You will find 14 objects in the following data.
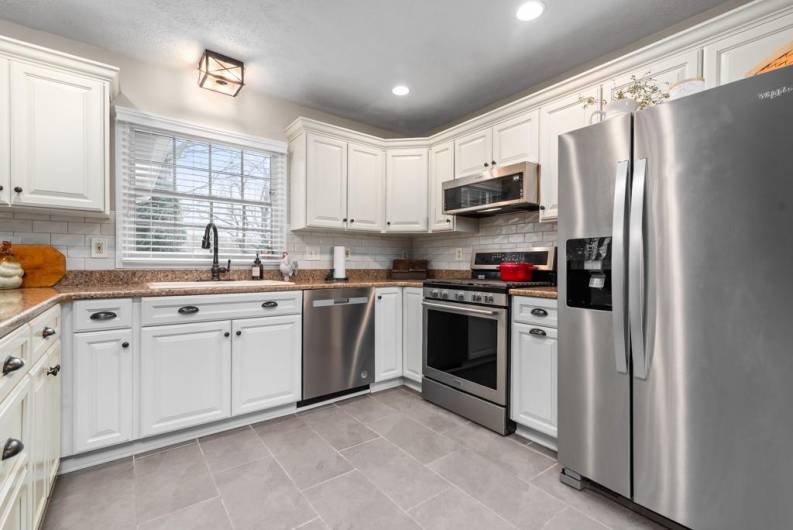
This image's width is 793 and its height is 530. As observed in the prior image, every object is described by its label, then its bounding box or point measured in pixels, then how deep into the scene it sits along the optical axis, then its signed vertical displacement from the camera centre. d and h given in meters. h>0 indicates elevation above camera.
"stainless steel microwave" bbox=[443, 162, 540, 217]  2.58 +0.53
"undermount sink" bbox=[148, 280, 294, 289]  2.47 -0.17
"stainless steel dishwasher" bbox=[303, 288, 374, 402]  2.70 -0.60
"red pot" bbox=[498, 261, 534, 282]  2.70 -0.06
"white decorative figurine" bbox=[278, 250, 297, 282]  3.16 -0.05
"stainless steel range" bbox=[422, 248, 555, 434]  2.33 -0.57
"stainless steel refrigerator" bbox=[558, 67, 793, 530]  1.21 -0.16
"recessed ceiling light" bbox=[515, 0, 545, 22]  2.07 +1.44
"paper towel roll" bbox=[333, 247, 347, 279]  3.34 -0.02
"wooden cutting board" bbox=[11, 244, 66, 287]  2.20 -0.03
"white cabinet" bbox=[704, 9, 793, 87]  1.66 +1.01
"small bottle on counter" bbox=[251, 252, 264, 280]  3.05 -0.08
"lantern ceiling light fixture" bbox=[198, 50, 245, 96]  2.56 +1.33
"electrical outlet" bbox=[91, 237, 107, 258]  2.46 +0.09
